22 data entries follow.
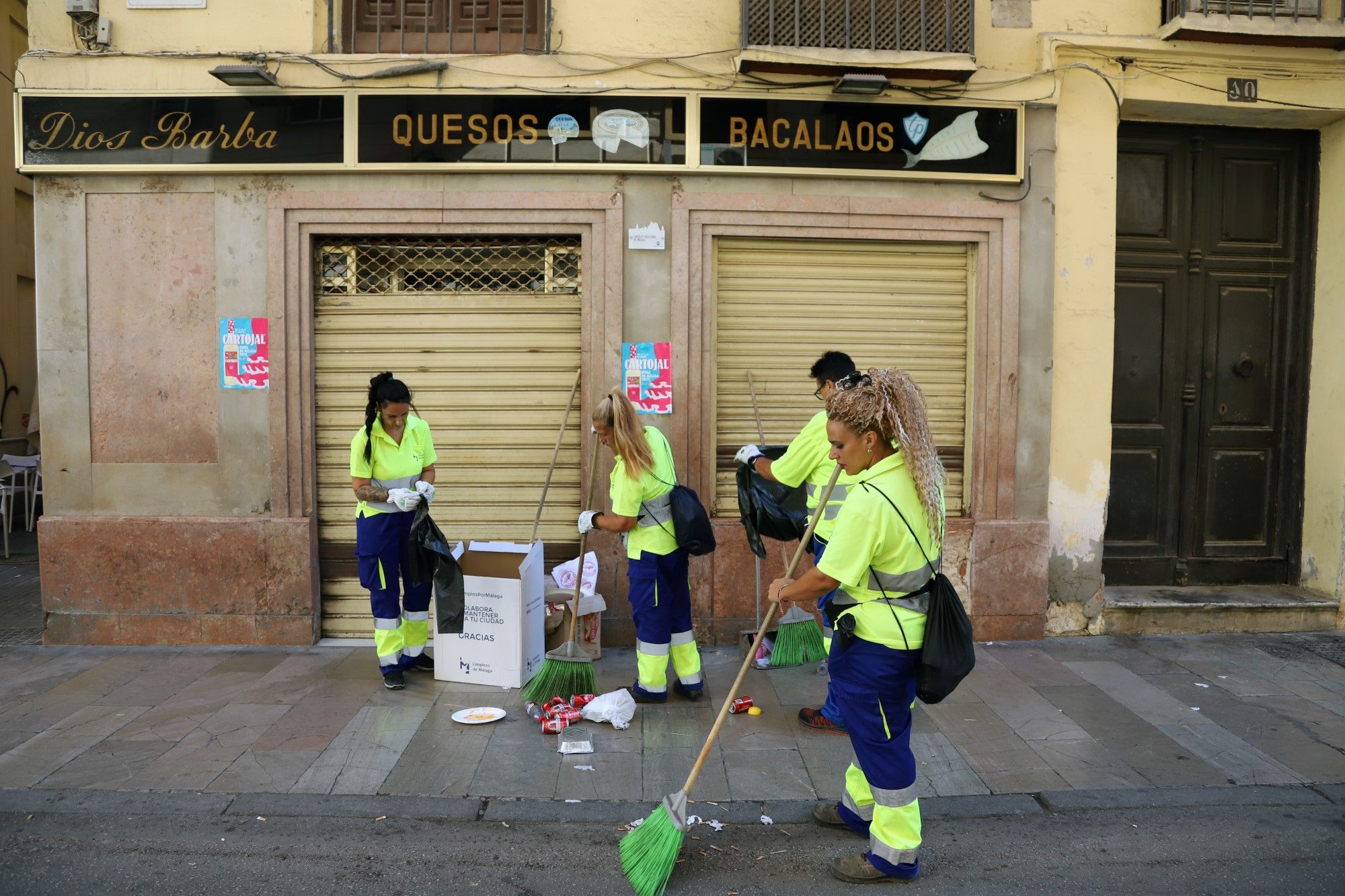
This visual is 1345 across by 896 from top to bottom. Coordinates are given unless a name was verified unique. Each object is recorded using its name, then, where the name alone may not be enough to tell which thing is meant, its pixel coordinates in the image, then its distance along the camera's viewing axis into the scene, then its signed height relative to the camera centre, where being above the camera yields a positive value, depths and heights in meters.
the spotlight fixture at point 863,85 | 6.94 +2.18
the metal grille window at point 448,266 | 7.33 +0.92
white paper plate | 5.60 -1.84
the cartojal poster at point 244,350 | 7.13 +0.27
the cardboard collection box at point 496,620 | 6.09 -1.41
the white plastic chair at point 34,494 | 11.21 -1.26
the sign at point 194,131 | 7.00 +1.80
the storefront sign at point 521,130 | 7.01 +1.85
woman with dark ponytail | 6.04 -0.67
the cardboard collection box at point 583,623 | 6.62 -1.56
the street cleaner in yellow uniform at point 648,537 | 5.52 -0.81
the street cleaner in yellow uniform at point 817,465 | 5.16 -0.37
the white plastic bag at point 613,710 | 5.49 -1.75
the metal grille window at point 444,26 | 7.15 +2.62
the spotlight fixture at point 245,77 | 6.75 +2.13
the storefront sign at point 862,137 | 7.11 +1.86
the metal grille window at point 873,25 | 6.99 +2.62
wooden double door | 7.86 +0.37
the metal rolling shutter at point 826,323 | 7.38 +0.55
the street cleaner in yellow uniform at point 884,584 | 3.68 -0.70
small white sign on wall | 7.12 +1.12
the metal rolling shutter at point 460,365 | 7.34 +0.19
